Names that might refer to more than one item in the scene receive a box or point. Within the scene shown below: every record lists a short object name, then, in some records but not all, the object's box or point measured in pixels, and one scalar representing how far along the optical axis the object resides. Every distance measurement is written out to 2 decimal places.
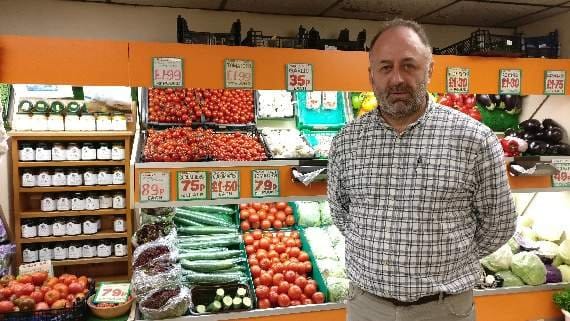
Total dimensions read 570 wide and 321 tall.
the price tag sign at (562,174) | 3.69
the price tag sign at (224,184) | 2.98
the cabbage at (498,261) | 3.70
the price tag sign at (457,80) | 3.38
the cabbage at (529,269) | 3.59
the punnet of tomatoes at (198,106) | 3.96
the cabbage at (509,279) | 3.58
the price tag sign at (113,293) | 3.02
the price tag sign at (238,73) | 2.91
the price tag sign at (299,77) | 3.01
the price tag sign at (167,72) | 2.81
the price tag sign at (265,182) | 3.06
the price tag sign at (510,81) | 3.50
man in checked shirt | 1.89
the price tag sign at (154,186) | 2.87
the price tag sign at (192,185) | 2.93
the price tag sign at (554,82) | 3.60
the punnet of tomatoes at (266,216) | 3.93
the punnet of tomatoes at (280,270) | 3.22
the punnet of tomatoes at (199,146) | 3.01
